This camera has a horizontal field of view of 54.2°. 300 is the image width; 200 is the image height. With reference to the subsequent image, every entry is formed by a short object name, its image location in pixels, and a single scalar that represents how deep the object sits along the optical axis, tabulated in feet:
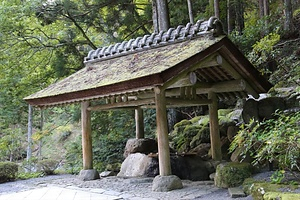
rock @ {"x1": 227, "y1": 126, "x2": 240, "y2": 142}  27.17
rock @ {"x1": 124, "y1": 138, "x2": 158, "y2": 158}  29.62
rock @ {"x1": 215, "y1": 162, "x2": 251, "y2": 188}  18.39
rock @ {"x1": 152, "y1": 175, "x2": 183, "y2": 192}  18.39
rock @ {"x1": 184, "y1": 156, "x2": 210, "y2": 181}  24.16
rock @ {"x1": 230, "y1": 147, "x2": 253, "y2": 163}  22.26
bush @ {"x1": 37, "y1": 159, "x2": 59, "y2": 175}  34.28
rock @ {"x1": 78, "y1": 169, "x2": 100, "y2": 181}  24.67
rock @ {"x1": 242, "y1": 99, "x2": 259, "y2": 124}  23.43
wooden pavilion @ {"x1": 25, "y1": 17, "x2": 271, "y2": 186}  18.11
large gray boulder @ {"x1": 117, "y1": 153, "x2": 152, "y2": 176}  24.64
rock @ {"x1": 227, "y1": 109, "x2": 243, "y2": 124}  29.80
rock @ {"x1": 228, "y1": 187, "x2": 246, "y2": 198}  16.17
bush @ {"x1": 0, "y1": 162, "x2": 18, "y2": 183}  30.25
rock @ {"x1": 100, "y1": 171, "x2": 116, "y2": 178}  28.59
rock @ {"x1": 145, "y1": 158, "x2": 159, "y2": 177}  23.90
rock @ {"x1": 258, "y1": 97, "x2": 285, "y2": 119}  23.21
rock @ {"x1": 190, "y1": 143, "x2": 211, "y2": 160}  28.23
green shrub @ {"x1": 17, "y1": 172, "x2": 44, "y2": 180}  32.11
